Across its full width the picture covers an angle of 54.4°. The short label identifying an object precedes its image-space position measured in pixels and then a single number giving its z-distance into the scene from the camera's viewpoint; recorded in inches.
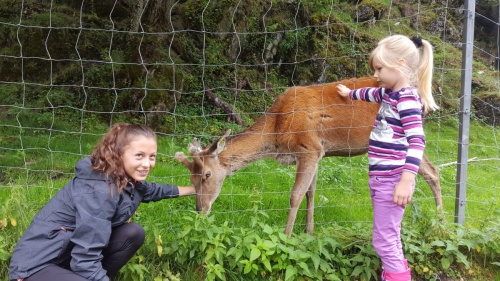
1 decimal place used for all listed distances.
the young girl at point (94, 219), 113.3
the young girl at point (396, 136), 125.3
